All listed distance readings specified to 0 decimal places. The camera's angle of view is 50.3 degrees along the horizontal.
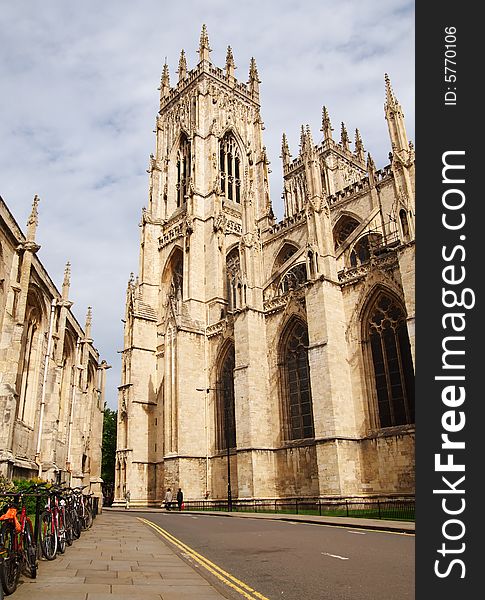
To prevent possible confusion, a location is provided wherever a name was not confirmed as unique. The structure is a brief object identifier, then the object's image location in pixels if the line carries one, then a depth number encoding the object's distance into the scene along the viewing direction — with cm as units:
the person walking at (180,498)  2884
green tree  5788
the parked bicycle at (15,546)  598
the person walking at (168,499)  3008
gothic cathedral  2395
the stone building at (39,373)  1675
